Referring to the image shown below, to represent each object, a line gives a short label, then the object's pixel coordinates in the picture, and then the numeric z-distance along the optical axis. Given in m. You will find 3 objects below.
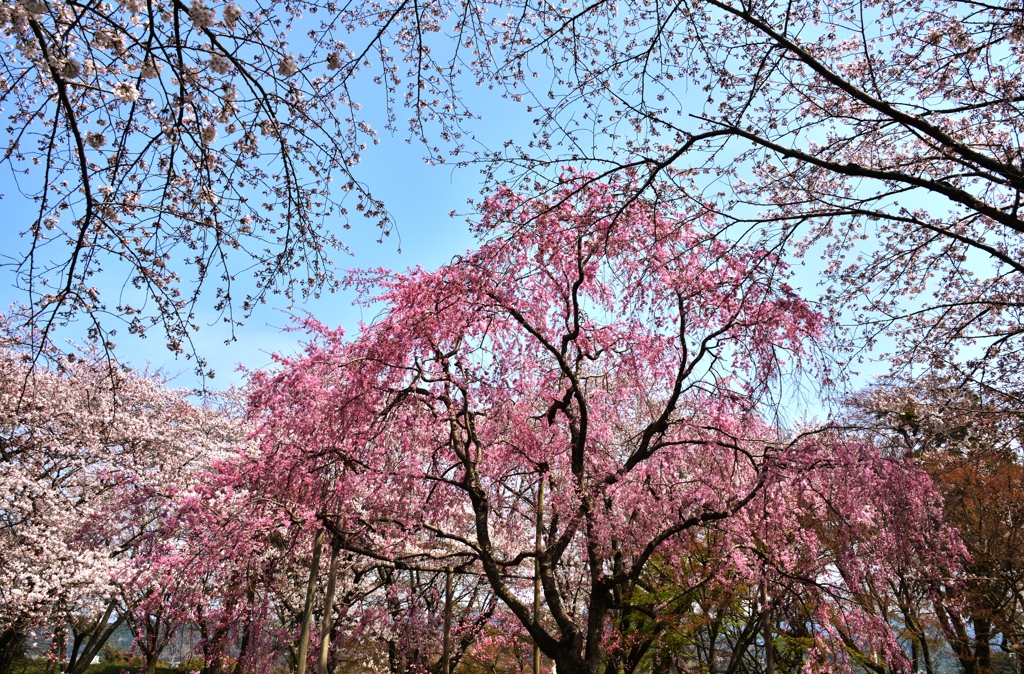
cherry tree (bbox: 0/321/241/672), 12.08
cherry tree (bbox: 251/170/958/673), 7.07
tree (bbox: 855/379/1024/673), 11.47
